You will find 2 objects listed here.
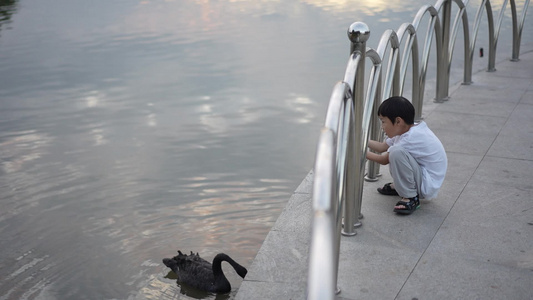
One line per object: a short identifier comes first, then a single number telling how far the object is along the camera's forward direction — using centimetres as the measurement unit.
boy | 421
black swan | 469
